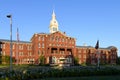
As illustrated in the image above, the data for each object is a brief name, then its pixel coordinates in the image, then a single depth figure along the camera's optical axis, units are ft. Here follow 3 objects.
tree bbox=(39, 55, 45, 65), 123.37
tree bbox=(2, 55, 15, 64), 120.73
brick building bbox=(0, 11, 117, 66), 124.86
